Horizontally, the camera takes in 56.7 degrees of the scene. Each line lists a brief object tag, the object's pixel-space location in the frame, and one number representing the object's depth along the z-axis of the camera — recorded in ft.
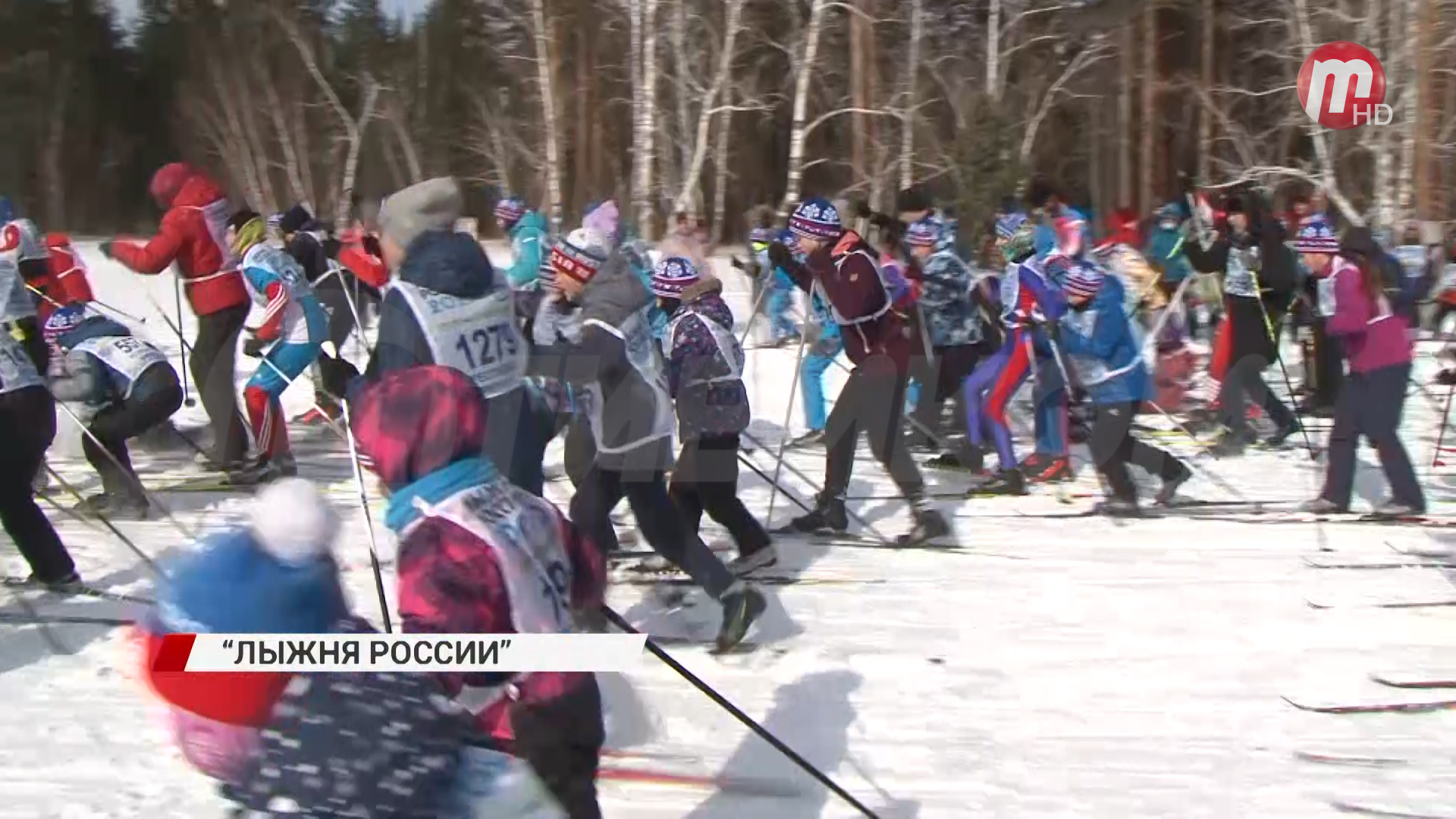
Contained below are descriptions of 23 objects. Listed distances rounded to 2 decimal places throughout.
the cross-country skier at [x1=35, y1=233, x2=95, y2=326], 25.20
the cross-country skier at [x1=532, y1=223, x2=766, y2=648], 16.25
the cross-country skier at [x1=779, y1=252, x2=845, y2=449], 31.50
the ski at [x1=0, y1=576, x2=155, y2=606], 18.70
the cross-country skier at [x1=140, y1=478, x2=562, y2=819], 6.95
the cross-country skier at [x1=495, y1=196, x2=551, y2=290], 29.53
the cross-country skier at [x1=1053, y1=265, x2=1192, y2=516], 24.40
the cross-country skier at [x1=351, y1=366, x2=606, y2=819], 7.77
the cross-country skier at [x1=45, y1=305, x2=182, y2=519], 23.02
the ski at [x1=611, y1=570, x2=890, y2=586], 20.30
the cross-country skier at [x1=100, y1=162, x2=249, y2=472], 25.72
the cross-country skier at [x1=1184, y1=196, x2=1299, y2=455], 30.81
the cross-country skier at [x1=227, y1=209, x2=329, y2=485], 25.18
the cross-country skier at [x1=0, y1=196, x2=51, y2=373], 17.85
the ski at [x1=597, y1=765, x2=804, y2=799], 13.47
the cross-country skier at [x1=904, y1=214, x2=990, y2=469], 29.45
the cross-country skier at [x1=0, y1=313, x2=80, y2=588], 17.37
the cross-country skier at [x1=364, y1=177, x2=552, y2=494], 13.46
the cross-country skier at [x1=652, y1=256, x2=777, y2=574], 18.57
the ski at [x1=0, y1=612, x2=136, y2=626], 18.04
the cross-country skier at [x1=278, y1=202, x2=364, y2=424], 32.32
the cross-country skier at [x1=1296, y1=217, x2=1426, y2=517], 23.27
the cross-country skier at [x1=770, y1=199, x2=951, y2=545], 22.65
